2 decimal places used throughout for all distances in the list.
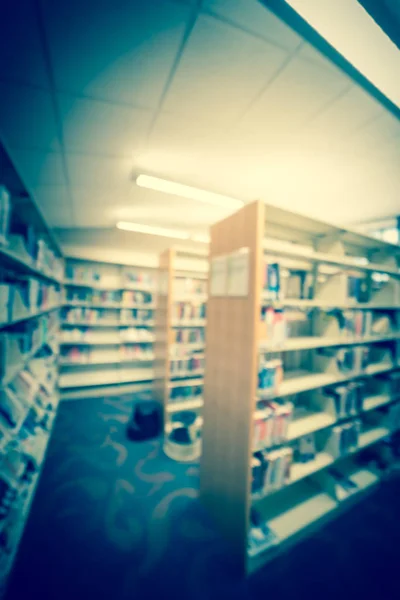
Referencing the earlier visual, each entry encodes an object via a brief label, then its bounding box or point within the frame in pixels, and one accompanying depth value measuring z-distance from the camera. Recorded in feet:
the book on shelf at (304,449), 6.87
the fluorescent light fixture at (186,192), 9.02
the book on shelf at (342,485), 7.32
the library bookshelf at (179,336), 10.88
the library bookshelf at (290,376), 5.55
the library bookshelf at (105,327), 14.24
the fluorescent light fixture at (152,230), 15.19
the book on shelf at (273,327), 5.58
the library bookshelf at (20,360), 5.11
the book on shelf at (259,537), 5.56
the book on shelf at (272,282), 5.63
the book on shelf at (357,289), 7.51
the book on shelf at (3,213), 4.52
